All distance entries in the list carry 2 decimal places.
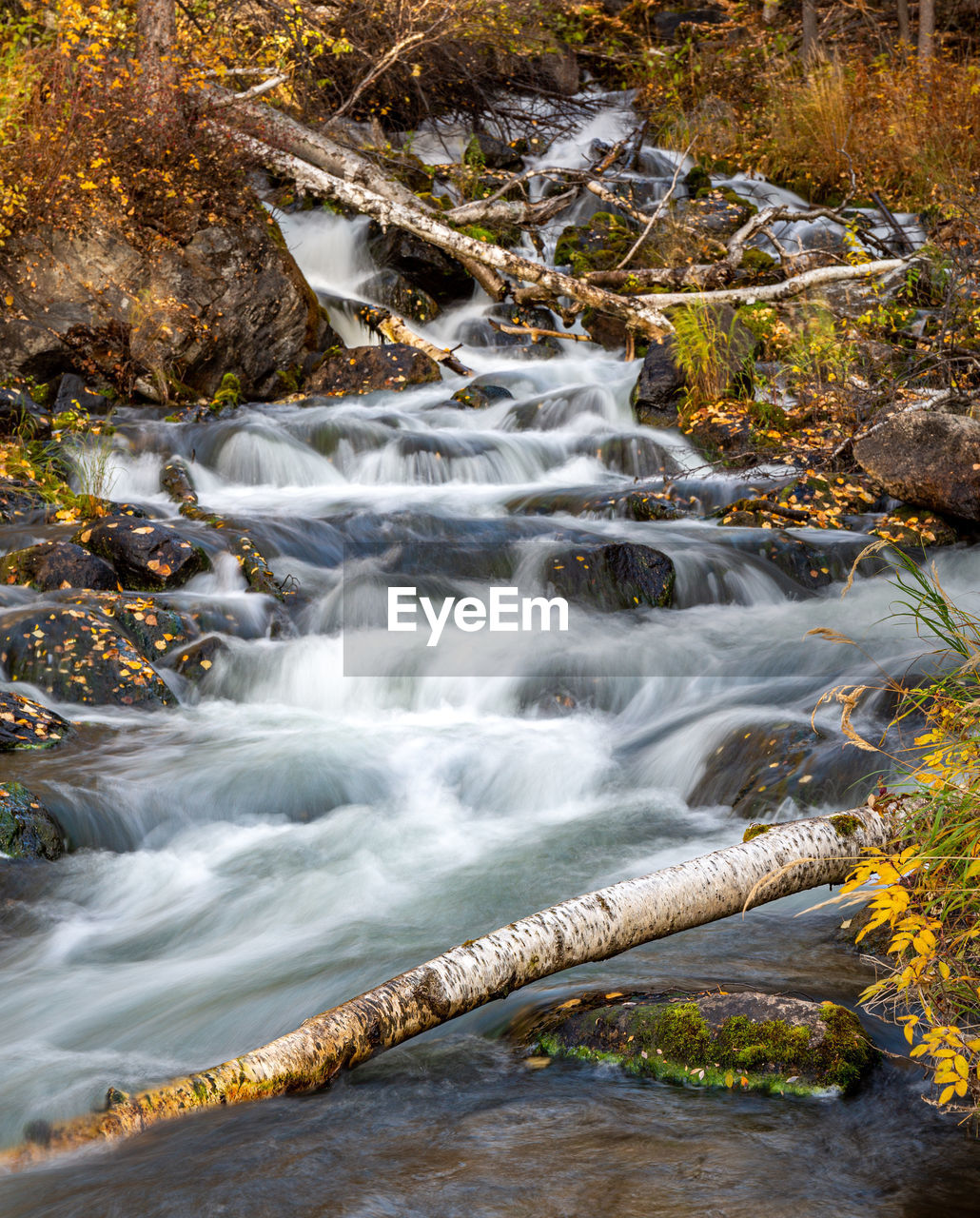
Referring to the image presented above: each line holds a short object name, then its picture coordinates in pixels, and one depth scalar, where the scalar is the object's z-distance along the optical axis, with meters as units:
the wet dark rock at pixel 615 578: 8.13
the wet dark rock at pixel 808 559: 8.55
